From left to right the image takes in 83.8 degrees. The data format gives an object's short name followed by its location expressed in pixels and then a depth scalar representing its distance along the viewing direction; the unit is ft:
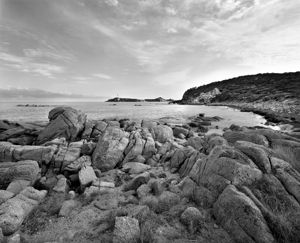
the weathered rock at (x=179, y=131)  86.43
